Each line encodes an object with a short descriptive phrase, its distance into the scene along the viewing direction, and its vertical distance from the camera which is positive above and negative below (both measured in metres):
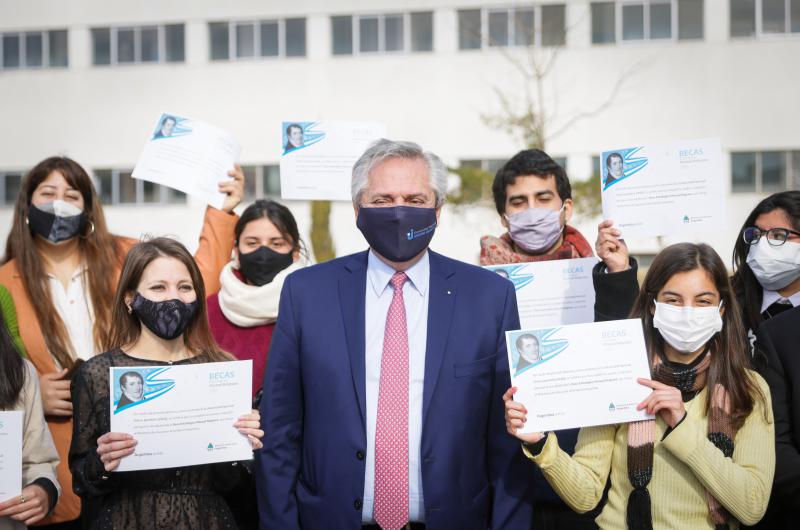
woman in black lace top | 3.07 -0.56
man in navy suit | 2.89 -0.45
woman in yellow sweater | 2.92 -0.66
